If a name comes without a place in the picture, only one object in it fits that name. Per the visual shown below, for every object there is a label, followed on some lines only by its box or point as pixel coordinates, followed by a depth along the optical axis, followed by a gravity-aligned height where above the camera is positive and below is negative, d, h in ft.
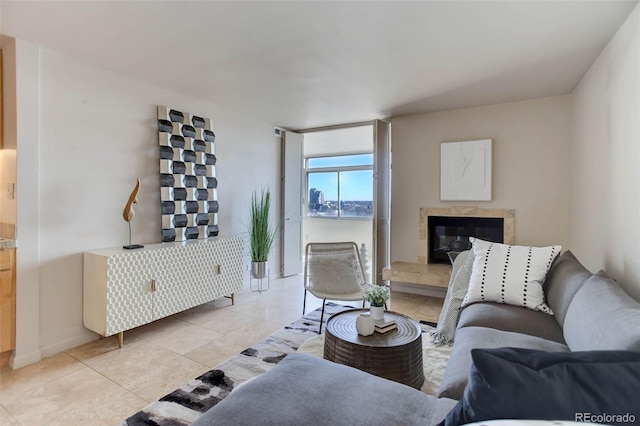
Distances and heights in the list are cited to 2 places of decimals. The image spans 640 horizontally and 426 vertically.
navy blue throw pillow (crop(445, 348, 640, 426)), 2.41 -1.33
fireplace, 12.90 -0.66
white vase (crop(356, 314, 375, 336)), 6.59 -2.29
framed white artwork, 13.00 +1.72
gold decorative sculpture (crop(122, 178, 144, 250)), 9.61 +0.13
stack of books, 6.79 -2.39
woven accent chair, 10.50 -1.98
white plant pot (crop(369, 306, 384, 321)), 7.08 -2.18
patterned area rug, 5.95 -3.65
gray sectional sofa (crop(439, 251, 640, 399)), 4.34 -1.89
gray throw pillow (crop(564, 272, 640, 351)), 3.99 -1.48
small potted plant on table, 7.03 -1.89
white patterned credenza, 8.68 -2.08
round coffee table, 5.98 -2.62
